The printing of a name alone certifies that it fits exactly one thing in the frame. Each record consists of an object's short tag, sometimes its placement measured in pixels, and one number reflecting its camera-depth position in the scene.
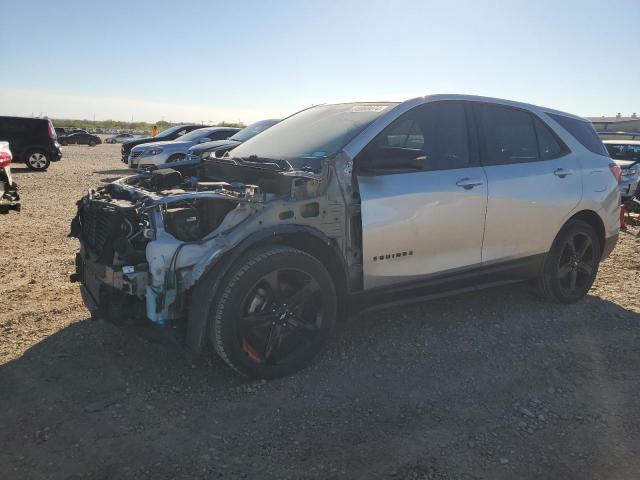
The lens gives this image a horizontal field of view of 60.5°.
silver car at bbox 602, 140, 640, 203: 11.53
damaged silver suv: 3.32
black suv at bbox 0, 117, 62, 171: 16.92
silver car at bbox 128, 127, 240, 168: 15.48
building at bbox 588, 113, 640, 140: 31.24
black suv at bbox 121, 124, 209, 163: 18.55
